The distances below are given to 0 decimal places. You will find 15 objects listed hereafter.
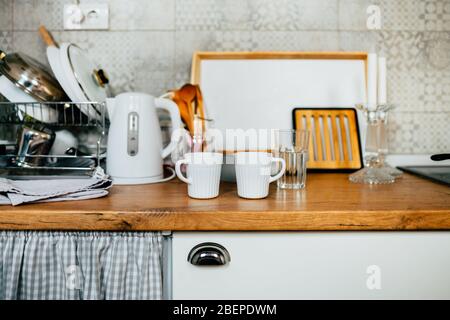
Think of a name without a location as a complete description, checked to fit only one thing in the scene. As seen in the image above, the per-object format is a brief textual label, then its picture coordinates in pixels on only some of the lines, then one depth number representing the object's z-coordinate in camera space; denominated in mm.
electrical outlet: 1047
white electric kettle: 776
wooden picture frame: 1024
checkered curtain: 552
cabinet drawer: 550
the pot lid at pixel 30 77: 782
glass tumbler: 738
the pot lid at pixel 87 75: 833
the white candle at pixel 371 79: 885
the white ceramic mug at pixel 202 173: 613
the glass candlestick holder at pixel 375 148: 844
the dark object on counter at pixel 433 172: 797
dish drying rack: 789
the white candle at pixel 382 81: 1005
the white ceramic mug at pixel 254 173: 611
